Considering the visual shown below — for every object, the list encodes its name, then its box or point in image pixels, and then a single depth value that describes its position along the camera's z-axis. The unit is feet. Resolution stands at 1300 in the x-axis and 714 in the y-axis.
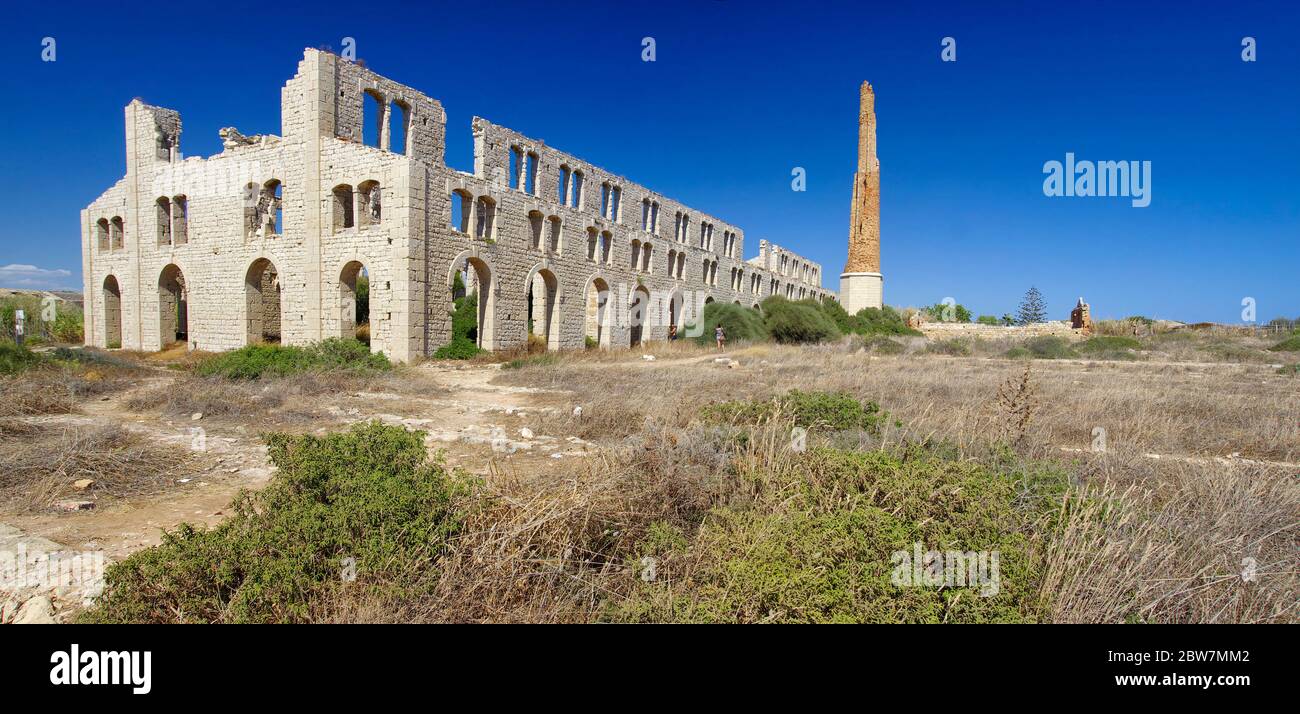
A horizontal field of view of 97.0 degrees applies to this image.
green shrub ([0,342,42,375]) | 32.08
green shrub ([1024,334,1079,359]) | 76.28
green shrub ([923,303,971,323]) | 191.93
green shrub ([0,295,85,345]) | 72.09
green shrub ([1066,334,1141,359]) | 71.87
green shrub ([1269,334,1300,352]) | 74.13
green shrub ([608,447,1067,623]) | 8.43
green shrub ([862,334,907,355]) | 75.46
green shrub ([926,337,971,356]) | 79.89
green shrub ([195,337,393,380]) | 38.22
